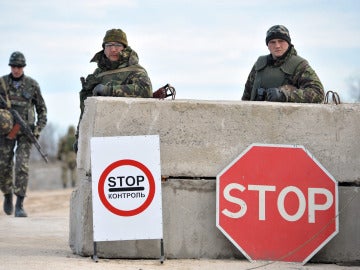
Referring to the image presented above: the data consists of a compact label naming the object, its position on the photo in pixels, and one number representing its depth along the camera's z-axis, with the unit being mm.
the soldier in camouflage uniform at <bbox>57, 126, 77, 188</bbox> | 45386
